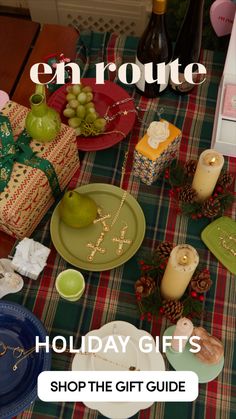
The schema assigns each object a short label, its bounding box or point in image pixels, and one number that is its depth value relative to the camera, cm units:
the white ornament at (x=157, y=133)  105
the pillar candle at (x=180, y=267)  88
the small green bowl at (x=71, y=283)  104
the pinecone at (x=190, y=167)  117
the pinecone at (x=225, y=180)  114
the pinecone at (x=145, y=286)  100
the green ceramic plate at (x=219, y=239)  110
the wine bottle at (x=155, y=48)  121
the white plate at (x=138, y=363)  92
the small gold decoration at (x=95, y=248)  110
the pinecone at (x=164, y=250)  104
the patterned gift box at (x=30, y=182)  103
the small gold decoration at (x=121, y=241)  110
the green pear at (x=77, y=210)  104
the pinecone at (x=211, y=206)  112
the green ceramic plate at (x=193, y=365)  97
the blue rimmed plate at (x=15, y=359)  96
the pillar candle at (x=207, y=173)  101
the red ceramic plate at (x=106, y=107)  122
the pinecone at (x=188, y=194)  112
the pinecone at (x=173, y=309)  100
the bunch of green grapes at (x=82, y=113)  121
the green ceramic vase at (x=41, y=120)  104
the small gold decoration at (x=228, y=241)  111
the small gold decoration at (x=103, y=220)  114
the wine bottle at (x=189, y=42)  120
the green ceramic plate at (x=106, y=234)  109
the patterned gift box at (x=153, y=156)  109
